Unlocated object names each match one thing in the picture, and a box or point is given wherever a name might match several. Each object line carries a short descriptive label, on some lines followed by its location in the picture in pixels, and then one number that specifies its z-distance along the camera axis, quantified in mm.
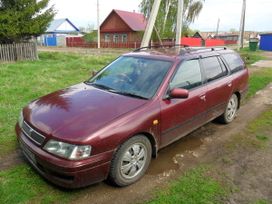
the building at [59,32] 47562
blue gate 47469
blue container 35250
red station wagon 2865
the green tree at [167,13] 26984
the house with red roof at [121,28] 38562
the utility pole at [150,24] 10180
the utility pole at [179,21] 12516
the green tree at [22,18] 14094
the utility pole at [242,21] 28531
